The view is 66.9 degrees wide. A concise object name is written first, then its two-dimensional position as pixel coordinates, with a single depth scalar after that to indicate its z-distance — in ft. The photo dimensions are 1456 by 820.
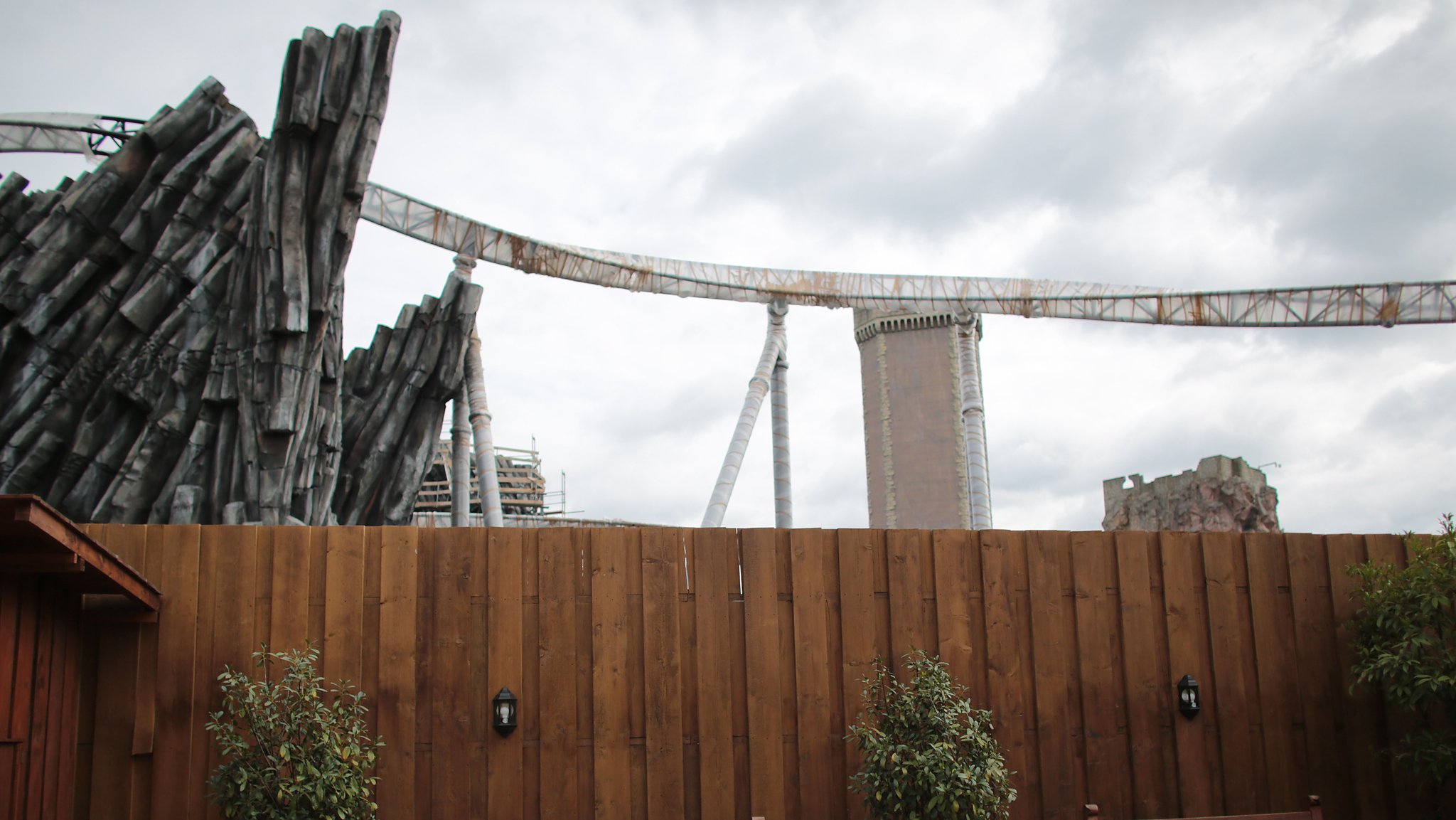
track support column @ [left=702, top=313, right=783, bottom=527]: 85.35
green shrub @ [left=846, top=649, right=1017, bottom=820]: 23.63
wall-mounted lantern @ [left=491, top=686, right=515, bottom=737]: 25.69
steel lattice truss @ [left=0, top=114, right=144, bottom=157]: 112.57
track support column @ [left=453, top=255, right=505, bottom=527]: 91.15
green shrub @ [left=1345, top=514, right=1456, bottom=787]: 27.07
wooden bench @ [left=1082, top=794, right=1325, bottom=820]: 27.17
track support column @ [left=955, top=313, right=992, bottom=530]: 86.17
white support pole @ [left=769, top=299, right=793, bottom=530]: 90.79
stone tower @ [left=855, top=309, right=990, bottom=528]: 242.78
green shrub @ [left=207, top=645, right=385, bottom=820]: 22.30
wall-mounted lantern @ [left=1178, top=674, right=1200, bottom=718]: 28.32
